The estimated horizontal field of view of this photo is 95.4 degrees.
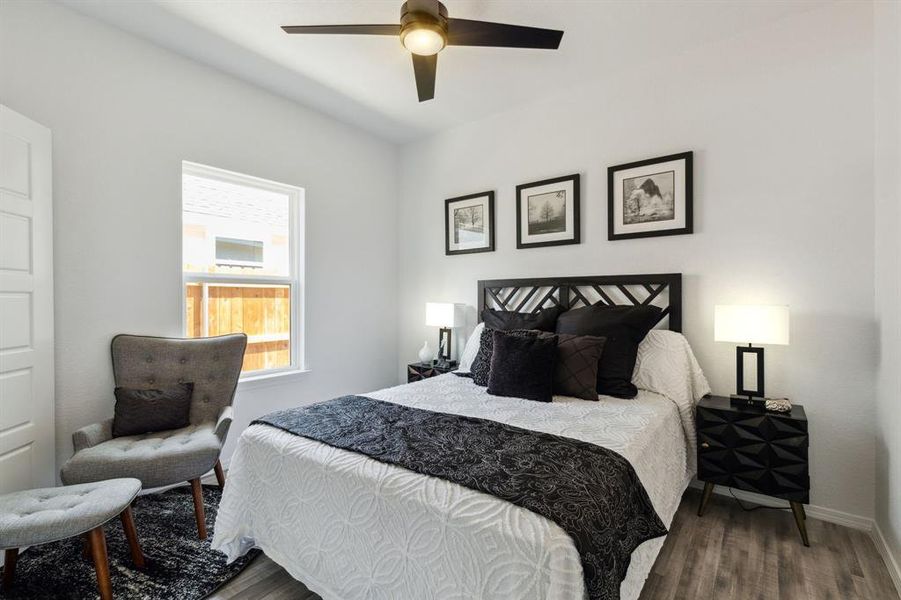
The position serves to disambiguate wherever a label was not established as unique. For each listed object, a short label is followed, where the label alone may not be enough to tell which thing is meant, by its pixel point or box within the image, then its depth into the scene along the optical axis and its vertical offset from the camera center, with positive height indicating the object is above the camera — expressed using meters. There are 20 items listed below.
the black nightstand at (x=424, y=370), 3.60 -0.65
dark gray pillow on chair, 2.29 -0.65
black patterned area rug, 1.75 -1.24
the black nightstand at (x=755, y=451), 2.06 -0.82
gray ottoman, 1.45 -0.82
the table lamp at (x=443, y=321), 3.64 -0.22
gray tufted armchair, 1.96 -0.73
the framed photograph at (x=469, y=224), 3.72 +0.69
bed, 1.12 -0.71
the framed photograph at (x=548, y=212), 3.24 +0.69
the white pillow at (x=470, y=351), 3.19 -0.43
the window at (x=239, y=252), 3.11 +0.35
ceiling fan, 1.81 +1.24
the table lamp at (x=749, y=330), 2.16 -0.18
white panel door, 1.95 -0.04
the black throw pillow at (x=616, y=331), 2.44 -0.22
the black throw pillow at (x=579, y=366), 2.37 -0.41
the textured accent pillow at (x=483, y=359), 2.74 -0.43
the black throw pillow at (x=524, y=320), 2.93 -0.17
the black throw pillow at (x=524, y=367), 2.36 -0.42
